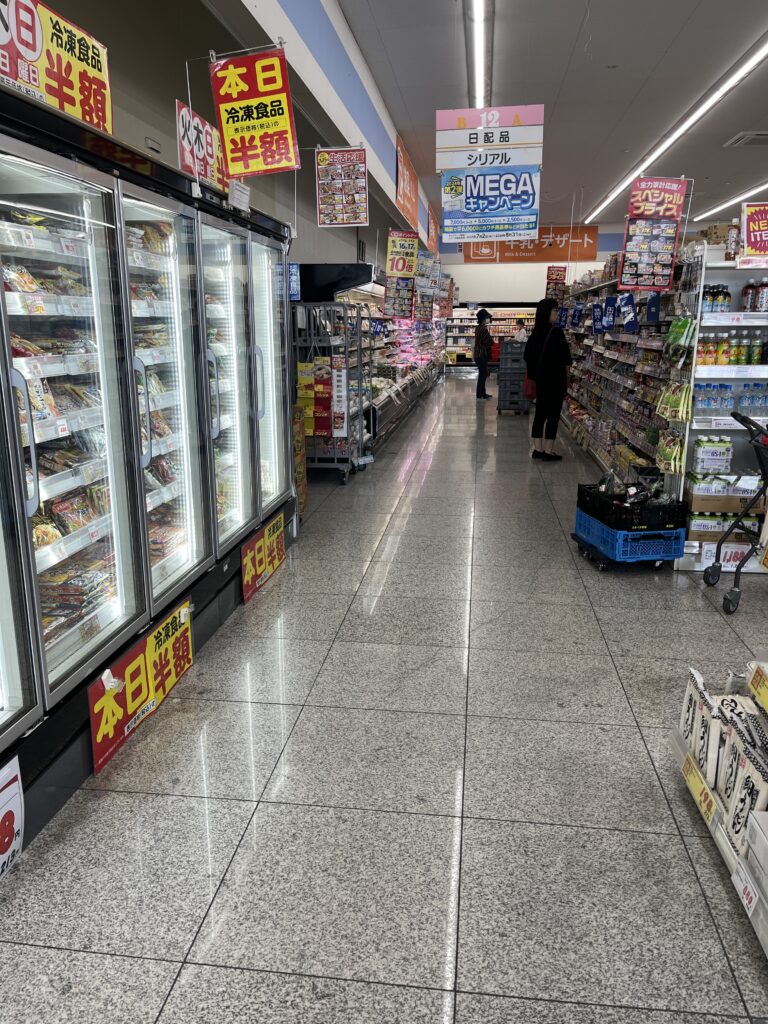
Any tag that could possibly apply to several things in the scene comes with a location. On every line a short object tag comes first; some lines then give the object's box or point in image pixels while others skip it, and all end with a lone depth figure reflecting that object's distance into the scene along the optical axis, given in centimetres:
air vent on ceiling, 1176
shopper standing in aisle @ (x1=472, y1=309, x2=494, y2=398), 1517
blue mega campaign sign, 717
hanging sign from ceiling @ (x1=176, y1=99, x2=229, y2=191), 359
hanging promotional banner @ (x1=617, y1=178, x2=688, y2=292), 590
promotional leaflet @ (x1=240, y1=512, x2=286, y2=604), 445
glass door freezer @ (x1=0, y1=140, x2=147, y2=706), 243
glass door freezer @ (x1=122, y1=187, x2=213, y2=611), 320
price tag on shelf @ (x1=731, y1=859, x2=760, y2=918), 204
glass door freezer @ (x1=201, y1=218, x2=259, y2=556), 411
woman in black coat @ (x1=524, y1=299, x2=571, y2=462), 856
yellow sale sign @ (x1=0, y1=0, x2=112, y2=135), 241
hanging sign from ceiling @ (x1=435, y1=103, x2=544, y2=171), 691
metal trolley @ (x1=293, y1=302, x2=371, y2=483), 775
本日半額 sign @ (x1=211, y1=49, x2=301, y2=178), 421
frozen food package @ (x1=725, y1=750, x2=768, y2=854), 212
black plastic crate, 492
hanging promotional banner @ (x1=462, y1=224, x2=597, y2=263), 1819
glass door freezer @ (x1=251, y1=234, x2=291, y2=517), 481
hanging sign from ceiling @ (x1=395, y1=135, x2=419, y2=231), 1155
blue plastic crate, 495
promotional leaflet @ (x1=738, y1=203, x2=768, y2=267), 463
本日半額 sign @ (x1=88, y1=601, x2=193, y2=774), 277
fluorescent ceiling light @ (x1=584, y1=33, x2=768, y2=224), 852
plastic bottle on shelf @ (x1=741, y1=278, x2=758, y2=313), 482
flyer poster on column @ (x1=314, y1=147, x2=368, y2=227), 736
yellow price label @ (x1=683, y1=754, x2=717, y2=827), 243
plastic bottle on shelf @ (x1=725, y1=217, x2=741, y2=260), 485
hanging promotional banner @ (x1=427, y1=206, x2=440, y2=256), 1829
